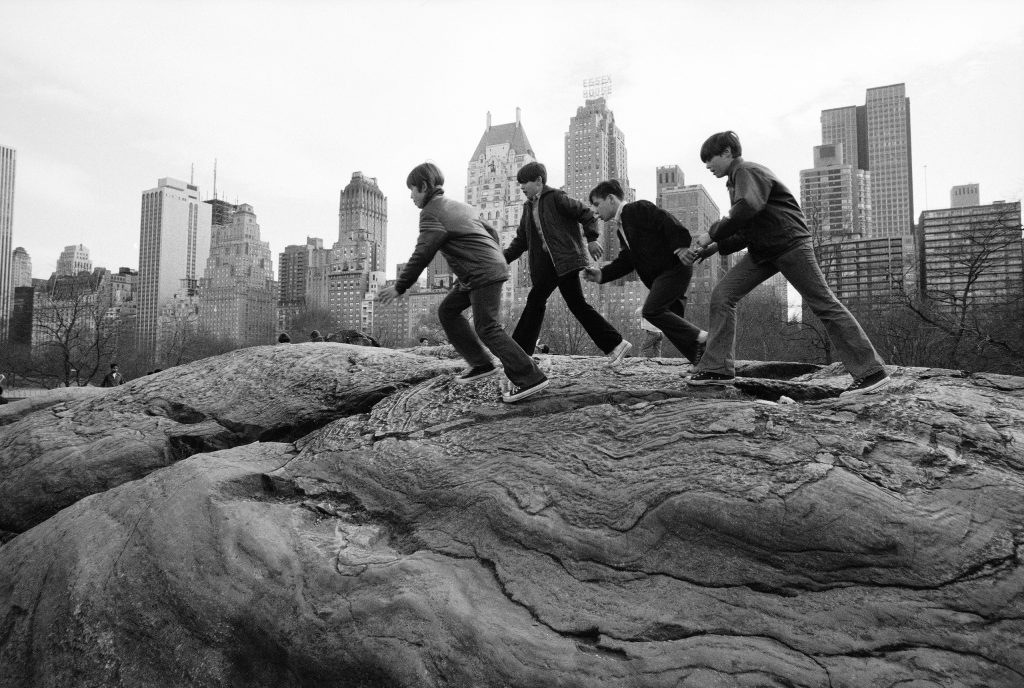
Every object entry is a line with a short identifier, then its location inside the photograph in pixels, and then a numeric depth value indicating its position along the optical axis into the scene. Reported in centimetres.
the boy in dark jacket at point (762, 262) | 572
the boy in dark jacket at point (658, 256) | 657
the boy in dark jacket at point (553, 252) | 671
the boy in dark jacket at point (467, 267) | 630
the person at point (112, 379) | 2188
